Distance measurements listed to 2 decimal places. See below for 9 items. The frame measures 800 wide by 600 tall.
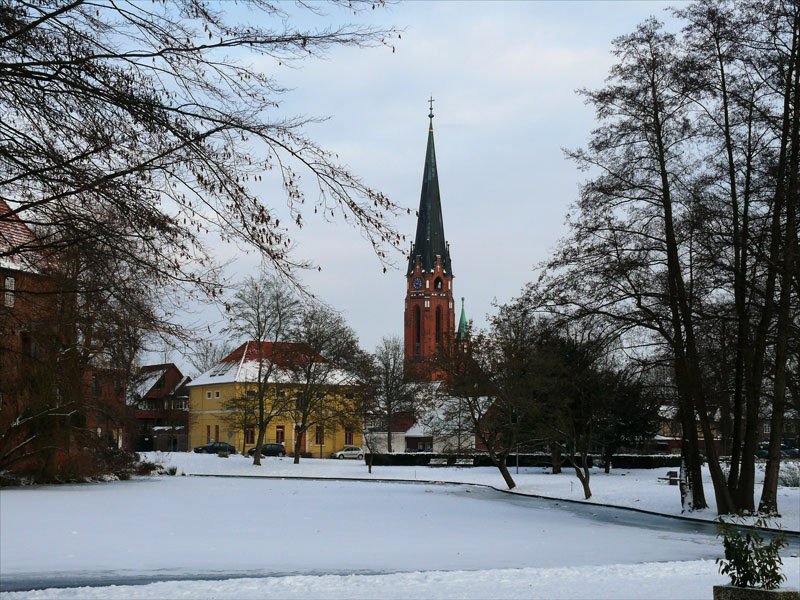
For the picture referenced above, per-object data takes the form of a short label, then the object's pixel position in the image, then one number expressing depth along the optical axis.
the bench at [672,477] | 43.09
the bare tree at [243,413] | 66.81
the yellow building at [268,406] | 67.38
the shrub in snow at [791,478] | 42.88
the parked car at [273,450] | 80.24
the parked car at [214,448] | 83.12
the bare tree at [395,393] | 84.69
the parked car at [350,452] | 85.94
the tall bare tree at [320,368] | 62.50
